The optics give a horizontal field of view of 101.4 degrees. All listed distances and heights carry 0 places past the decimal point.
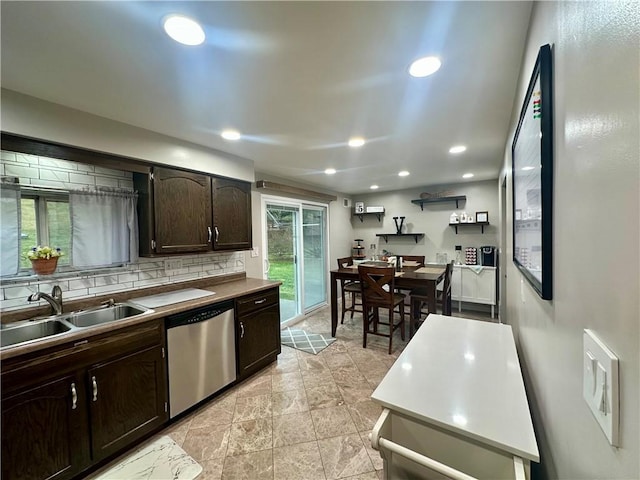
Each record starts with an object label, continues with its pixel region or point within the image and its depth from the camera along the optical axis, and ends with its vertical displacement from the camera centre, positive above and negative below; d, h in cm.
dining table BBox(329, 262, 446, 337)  309 -55
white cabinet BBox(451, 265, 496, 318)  420 -84
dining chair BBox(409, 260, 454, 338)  343 -87
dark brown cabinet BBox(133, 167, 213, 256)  223 +25
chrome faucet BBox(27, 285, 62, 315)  175 -39
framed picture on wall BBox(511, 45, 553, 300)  74 +18
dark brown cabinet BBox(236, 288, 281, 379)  249 -94
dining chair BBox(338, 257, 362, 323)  379 -78
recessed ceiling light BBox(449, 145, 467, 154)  272 +91
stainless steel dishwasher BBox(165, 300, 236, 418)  200 -95
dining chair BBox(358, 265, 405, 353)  304 -70
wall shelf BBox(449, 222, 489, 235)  448 +17
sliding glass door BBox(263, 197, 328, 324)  388 -26
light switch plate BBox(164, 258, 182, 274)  254 -25
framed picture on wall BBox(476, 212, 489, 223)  439 +28
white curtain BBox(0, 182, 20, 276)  168 +9
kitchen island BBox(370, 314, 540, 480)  85 -64
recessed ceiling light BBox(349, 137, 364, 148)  244 +91
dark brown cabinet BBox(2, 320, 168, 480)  133 -95
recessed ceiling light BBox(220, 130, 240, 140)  226 +92
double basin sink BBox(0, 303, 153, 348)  160 -55
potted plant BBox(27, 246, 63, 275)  178 -12
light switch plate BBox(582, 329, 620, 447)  40 -26
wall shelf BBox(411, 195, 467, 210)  466 +64
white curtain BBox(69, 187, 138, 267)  203 +11
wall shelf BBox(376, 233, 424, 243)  515 +0
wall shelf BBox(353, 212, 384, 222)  558 +47
